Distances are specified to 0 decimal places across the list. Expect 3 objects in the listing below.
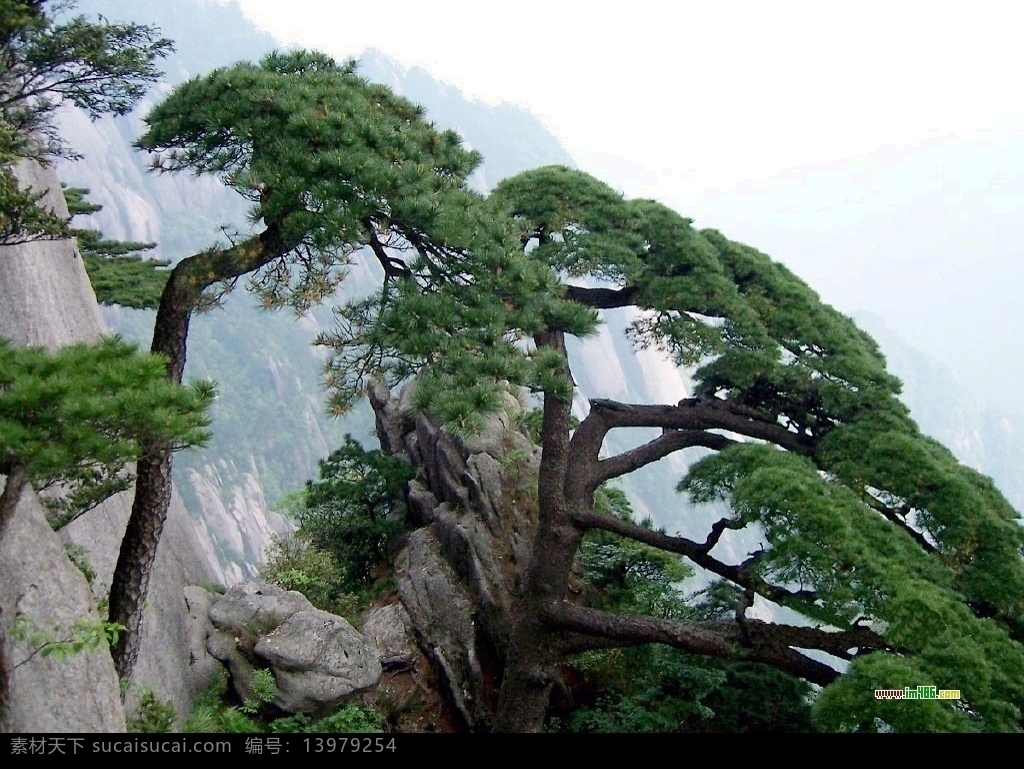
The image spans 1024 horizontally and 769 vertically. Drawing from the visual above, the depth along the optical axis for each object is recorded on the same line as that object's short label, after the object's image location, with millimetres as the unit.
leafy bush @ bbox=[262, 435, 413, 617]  11102
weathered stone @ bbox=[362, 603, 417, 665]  9523
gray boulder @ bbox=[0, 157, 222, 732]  3578
